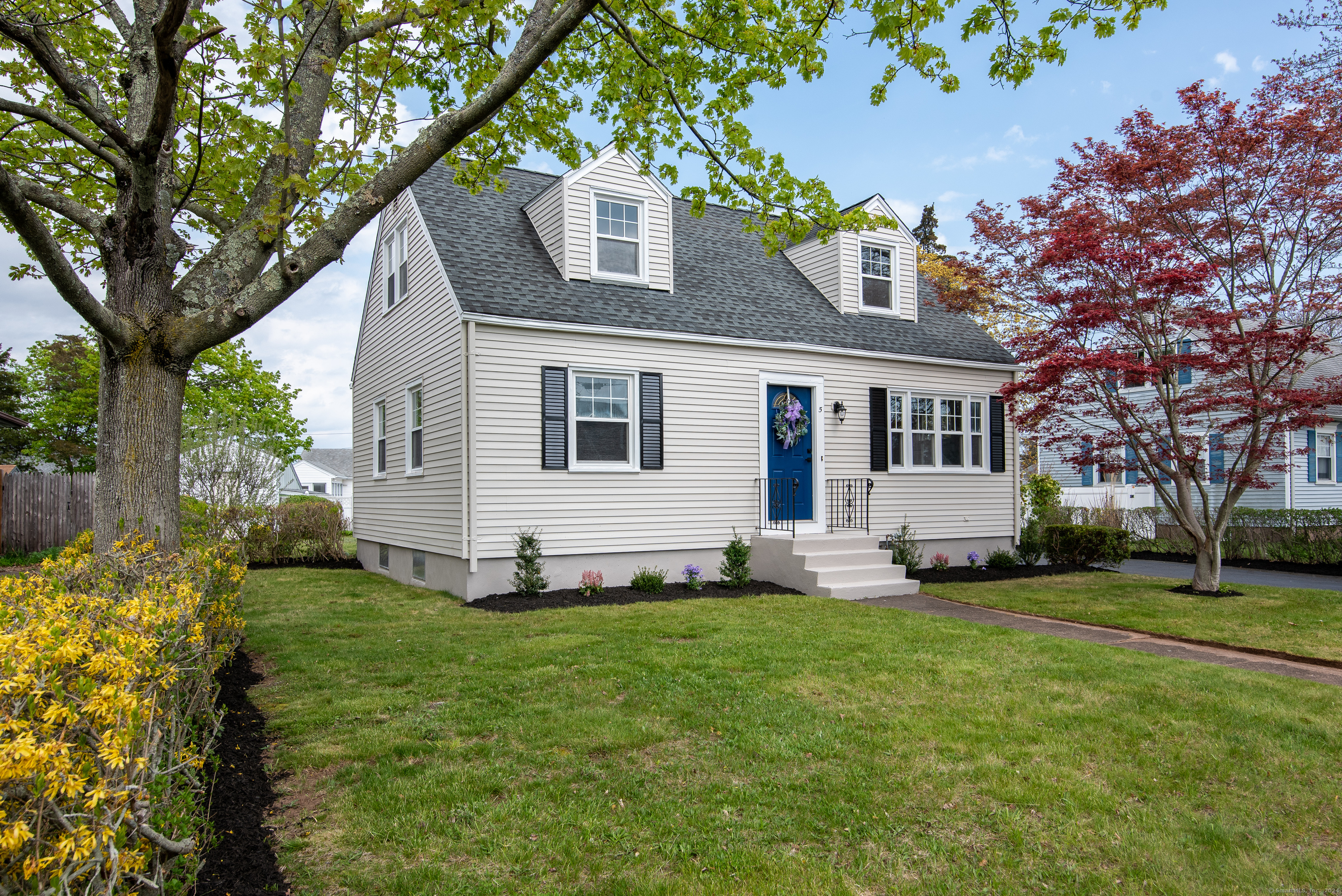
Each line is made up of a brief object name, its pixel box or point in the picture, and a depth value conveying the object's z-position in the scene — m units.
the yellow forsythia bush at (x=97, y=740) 1.77
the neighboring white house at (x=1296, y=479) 20.69
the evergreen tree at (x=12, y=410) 25.66
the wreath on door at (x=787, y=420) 12.30
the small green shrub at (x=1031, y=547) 14.05
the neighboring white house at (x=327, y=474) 54.34
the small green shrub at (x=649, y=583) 10.53
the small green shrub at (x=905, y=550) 12.63
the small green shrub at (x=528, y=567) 9.96
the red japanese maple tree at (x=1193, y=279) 10.59
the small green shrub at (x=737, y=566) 10.99
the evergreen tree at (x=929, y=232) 35.03
